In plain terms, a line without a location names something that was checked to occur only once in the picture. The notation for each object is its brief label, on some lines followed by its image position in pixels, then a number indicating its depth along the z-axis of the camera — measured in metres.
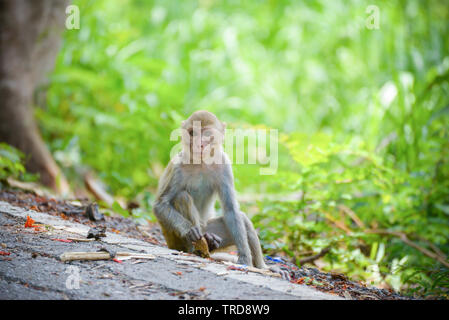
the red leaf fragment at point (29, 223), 3.41
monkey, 3.69
